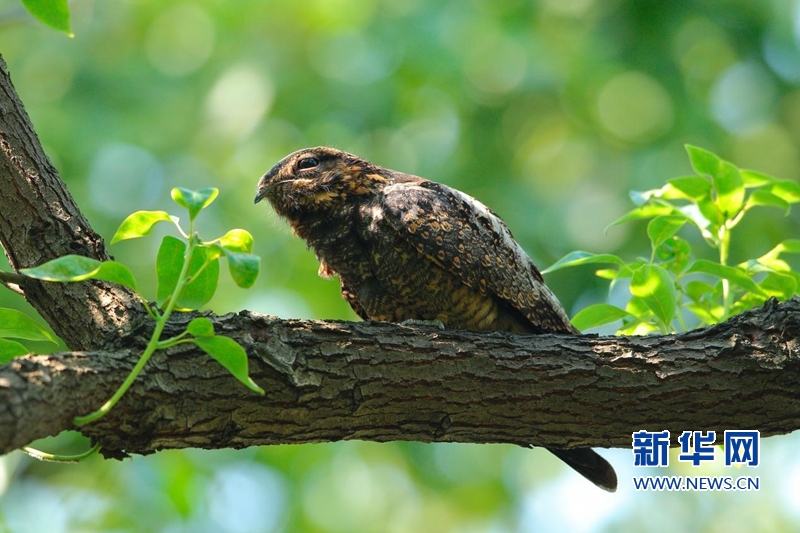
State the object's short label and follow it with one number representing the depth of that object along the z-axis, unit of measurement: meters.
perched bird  7.43
